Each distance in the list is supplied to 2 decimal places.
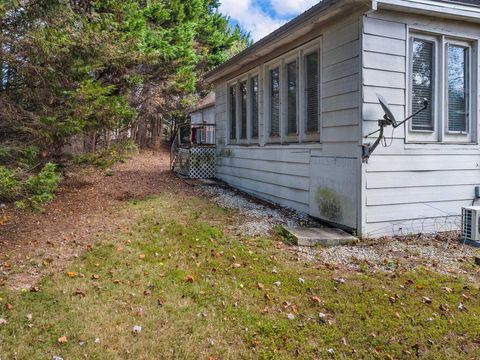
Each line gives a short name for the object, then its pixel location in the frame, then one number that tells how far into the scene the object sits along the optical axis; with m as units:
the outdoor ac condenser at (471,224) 5.08
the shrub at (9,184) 4.38
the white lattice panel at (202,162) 11.16
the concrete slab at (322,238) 5.14
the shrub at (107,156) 8.07
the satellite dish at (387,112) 4.84
